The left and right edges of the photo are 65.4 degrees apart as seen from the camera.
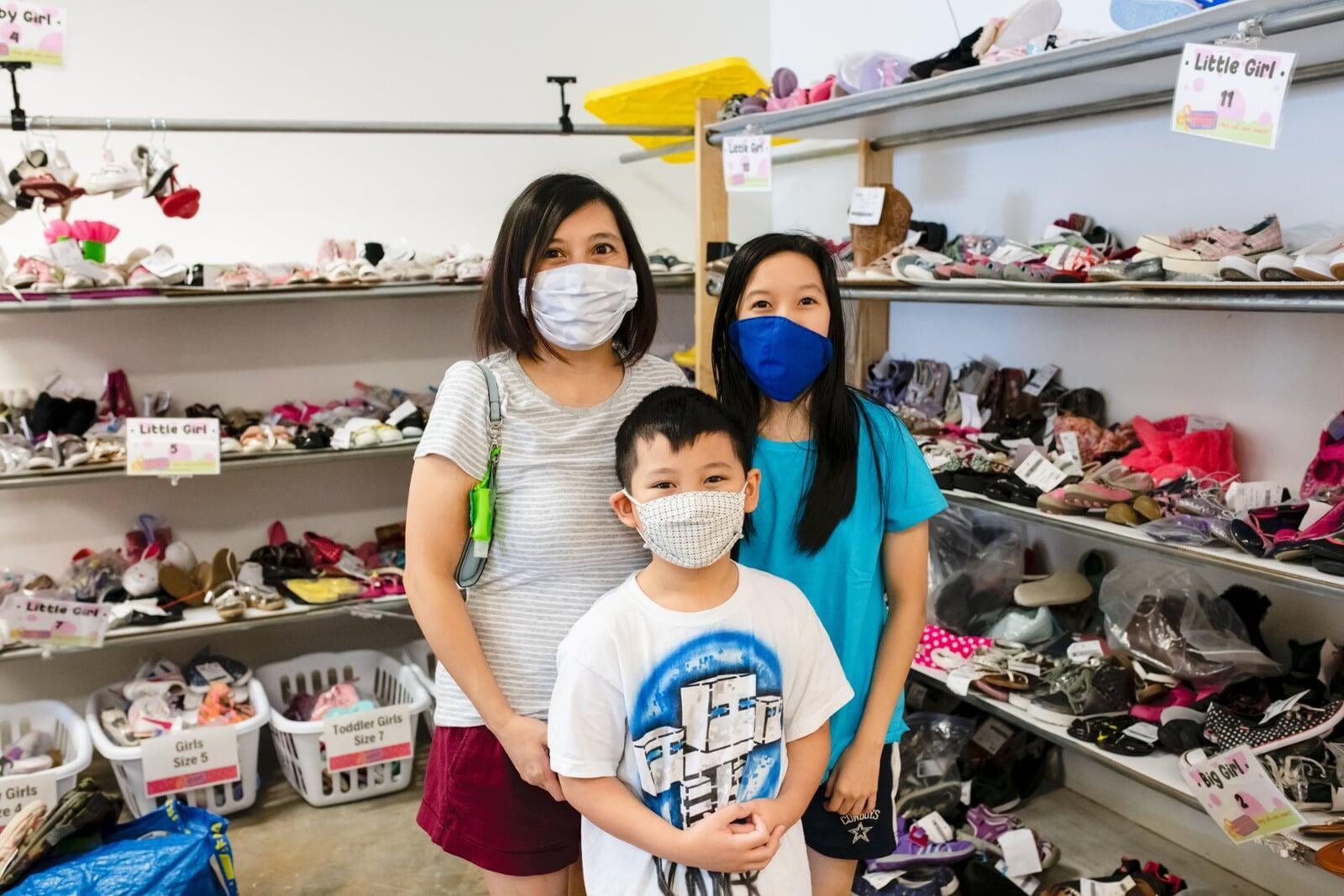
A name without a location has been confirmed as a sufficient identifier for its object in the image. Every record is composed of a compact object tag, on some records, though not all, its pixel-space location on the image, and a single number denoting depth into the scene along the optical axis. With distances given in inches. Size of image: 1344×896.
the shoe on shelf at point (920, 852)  102.6
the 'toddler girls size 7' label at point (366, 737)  125.1
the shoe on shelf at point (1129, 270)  88.8
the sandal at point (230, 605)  128.0
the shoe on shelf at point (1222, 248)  86.6
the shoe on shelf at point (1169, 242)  91.0
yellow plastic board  128.8
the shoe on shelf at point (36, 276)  116.0
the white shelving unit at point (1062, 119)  75.5
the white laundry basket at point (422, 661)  142.2
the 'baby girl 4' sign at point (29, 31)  99.7
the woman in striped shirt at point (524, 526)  60.5
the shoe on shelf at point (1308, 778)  82.3
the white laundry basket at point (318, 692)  126.6
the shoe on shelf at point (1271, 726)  84.5
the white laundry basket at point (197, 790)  119.9
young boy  56.9
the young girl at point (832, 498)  64.3
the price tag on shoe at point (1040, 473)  104.4
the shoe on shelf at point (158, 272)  121.5
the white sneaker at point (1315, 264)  75.2
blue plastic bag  86.3
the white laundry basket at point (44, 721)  128.0
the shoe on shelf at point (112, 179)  114.7
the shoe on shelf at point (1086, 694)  99.5
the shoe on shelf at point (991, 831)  106.4
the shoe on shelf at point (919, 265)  110.3
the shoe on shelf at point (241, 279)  124.3
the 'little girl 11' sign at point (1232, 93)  68.2
